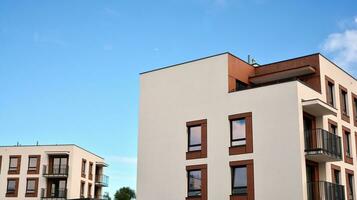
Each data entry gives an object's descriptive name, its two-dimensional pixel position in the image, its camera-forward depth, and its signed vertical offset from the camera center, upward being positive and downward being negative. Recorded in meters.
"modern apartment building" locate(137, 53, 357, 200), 28.20 +5.32
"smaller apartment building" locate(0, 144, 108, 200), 65.00 +6.14
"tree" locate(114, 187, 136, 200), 89.69 +5.10
